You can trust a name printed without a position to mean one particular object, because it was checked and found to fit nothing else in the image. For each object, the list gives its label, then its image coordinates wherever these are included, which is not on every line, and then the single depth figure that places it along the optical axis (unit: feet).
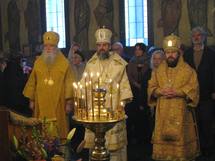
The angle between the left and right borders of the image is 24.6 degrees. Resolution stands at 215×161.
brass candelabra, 10.32
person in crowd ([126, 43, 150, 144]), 25.73
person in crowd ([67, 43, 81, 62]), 26.63
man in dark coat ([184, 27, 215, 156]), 22.79
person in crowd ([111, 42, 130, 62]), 28.04
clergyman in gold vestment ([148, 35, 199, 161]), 19.89
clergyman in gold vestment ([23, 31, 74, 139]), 20.29
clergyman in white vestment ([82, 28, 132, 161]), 18.67
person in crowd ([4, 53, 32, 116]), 24.26
